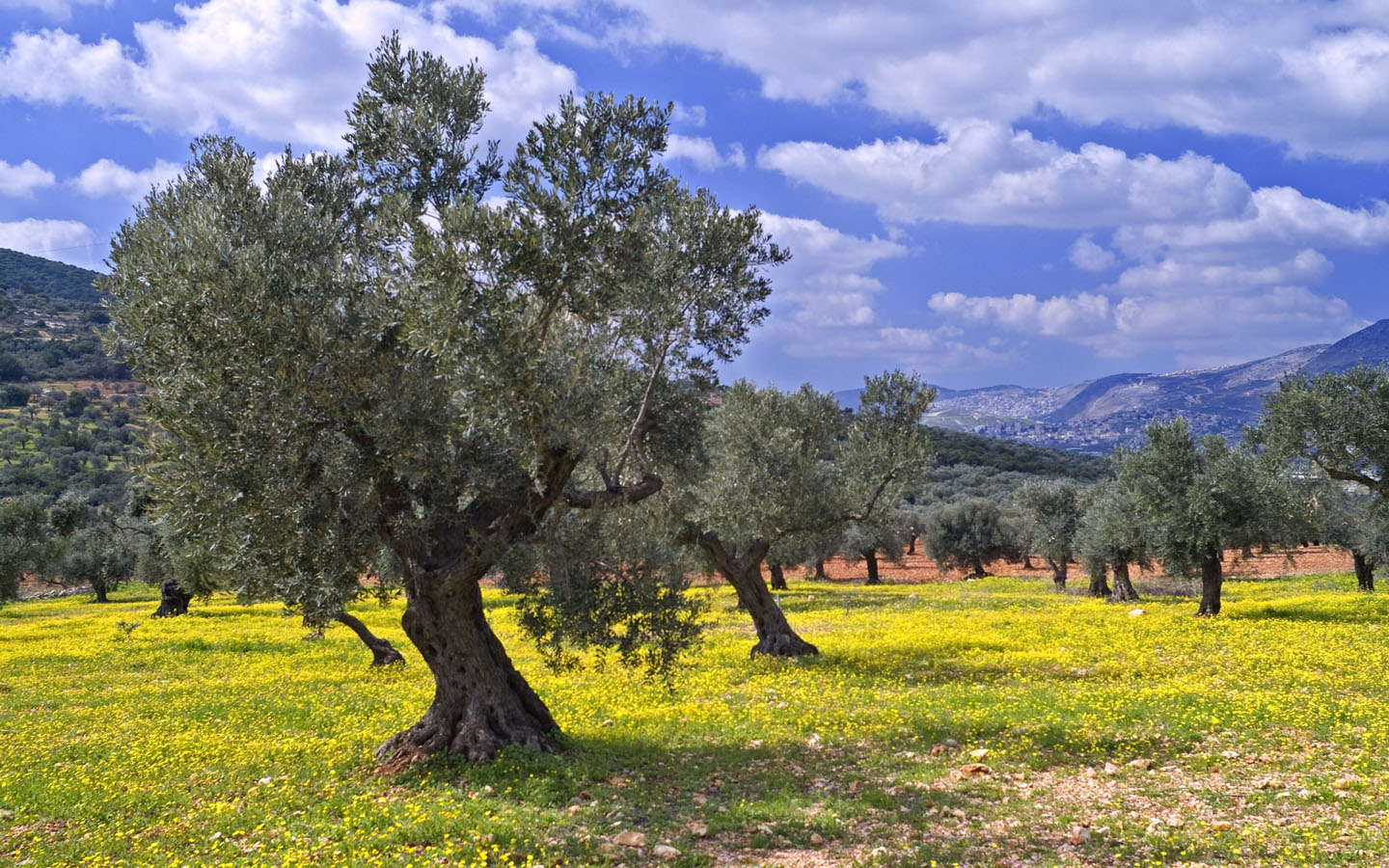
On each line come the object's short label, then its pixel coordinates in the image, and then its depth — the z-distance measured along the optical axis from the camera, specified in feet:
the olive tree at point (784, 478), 77.87
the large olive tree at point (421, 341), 35.96
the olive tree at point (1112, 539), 123.85
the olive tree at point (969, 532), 226.58
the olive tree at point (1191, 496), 105.09
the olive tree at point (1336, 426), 85.44
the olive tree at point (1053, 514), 172.04
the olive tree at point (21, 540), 145.14
